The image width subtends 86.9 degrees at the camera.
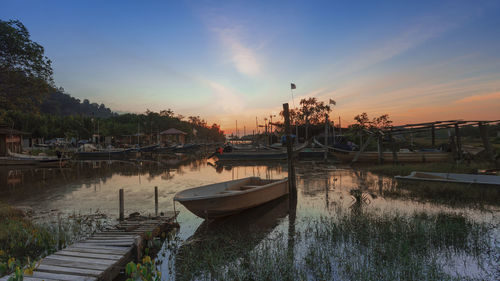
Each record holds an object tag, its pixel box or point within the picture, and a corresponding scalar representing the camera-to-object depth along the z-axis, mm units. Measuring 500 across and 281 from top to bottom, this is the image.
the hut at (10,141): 28208
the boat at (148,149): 40638
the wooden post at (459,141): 13614
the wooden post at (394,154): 17266
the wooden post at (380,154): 18994
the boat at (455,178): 8832
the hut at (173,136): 56628
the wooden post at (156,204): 8007
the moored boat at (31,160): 25797
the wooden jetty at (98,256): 3990
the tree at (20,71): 10242
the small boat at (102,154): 35875
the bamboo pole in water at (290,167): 10461
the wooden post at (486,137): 11555
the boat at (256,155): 27984
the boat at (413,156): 19500
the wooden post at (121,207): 7848
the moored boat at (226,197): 7090
